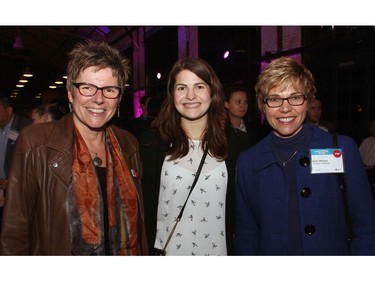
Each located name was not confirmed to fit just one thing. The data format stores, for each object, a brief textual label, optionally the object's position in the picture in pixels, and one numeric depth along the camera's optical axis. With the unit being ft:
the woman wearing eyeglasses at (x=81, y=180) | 5.48
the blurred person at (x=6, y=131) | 14.64
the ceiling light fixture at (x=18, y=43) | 36.04
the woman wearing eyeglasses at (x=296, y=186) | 5.63
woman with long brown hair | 6.88
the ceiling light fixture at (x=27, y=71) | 47.21
